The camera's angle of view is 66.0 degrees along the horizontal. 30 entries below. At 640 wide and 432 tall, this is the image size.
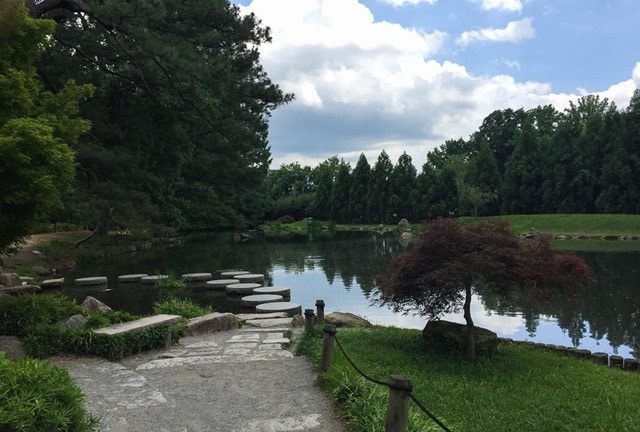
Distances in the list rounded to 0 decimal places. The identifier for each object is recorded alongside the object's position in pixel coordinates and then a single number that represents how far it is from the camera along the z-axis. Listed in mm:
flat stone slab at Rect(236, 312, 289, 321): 11431
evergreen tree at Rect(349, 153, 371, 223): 65000
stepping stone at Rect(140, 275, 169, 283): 17175
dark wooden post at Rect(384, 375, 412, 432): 3561
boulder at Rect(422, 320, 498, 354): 8469
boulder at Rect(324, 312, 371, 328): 11023
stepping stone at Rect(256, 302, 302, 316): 12844
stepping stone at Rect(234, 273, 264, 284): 18125
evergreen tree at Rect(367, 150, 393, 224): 62062
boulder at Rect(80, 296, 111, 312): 9984
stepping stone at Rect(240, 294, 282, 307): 14062
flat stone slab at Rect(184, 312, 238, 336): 8805
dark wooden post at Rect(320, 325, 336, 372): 5759
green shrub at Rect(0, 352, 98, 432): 2922
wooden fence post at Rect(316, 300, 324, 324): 8656
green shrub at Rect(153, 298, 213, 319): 10314
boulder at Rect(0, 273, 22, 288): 13686
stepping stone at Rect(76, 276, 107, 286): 17062
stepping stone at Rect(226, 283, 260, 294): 15961
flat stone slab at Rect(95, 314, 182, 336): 7090
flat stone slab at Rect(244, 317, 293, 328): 10238
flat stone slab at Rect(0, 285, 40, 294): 12391
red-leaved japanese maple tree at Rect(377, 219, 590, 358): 7922
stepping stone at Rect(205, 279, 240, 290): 17031
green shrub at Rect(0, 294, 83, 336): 7180
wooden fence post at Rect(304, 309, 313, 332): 7785
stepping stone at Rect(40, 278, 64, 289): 16375
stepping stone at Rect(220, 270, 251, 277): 19400
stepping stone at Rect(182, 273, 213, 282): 18453
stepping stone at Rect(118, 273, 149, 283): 18031
